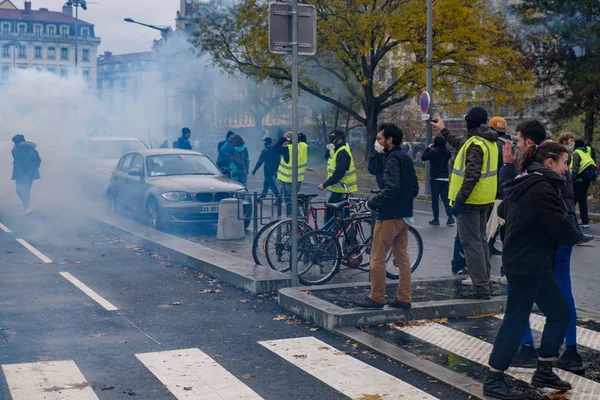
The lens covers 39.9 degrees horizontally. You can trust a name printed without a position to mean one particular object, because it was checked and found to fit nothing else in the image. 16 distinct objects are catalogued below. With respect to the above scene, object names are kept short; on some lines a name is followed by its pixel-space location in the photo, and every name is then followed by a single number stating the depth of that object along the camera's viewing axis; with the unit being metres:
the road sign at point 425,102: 22.33
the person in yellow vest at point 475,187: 7.99
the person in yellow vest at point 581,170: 15.41
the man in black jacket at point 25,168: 17.75
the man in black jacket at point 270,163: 18.64
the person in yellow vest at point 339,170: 11.41
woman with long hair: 5.23
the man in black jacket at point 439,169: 15.35
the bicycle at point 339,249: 9.58
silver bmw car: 14.55
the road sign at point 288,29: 8.53
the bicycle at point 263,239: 10.00
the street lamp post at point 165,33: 36.12
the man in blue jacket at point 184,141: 20.61
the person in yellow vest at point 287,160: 15.34
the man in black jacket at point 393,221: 7.57
